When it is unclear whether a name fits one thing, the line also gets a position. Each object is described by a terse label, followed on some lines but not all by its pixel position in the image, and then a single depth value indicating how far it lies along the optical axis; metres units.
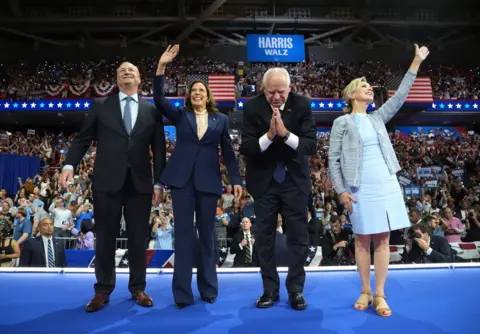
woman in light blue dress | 2.78
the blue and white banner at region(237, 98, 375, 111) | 17.12
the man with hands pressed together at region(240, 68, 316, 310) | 2.86
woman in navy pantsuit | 3.01
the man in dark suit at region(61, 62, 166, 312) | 2.96
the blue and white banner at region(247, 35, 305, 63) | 18.95
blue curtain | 14.69
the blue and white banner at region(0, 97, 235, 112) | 16.78
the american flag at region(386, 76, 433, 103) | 16.78
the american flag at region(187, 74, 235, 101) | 15.83
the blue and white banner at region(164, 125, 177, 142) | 16.42
